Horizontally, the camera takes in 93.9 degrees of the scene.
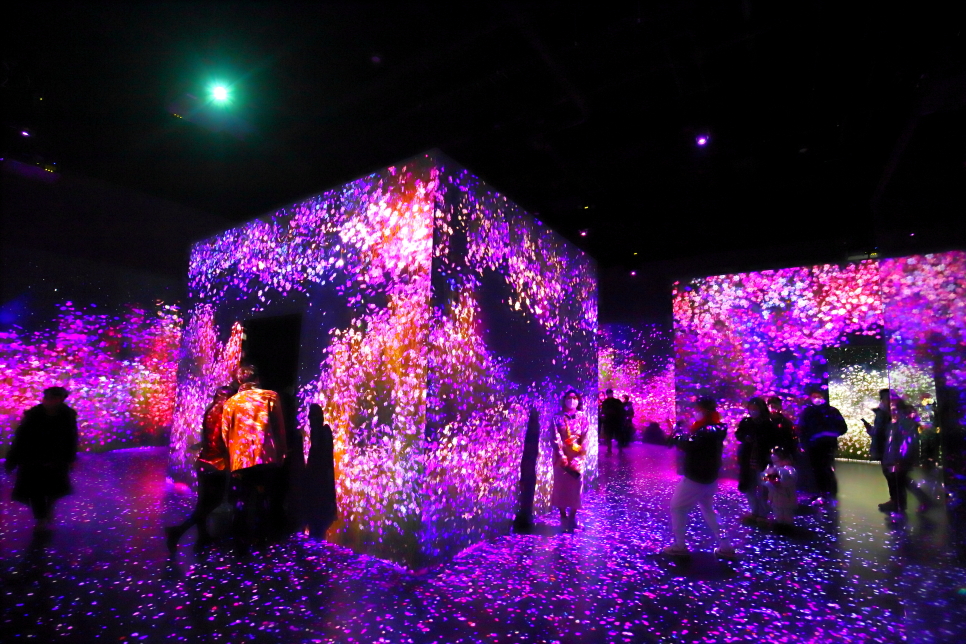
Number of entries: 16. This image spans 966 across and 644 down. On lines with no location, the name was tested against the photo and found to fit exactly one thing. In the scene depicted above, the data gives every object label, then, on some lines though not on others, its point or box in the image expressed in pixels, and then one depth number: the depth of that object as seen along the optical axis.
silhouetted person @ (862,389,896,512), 5.99
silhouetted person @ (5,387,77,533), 4.35
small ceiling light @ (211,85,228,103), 5.23
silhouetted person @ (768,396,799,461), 5.50
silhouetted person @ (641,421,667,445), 13.05
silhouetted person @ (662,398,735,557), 3.97
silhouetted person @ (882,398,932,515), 5.47
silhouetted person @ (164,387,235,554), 3.99
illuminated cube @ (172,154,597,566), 3.85
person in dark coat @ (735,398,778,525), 5.47
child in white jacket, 5.05
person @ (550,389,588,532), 4.80
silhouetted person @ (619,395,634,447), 12.53
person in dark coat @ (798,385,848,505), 6.81
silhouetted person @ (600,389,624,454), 11.66
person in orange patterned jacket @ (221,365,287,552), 4.08
